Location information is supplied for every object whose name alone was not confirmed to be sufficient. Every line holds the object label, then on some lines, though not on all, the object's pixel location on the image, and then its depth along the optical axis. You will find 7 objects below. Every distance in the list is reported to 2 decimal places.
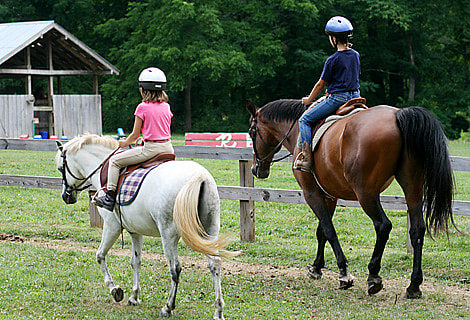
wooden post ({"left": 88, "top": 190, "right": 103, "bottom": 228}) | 19.78
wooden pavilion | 48.15
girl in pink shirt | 11.36
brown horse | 11.46
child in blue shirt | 12.97
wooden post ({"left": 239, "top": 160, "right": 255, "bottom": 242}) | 17.51
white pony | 10.30
